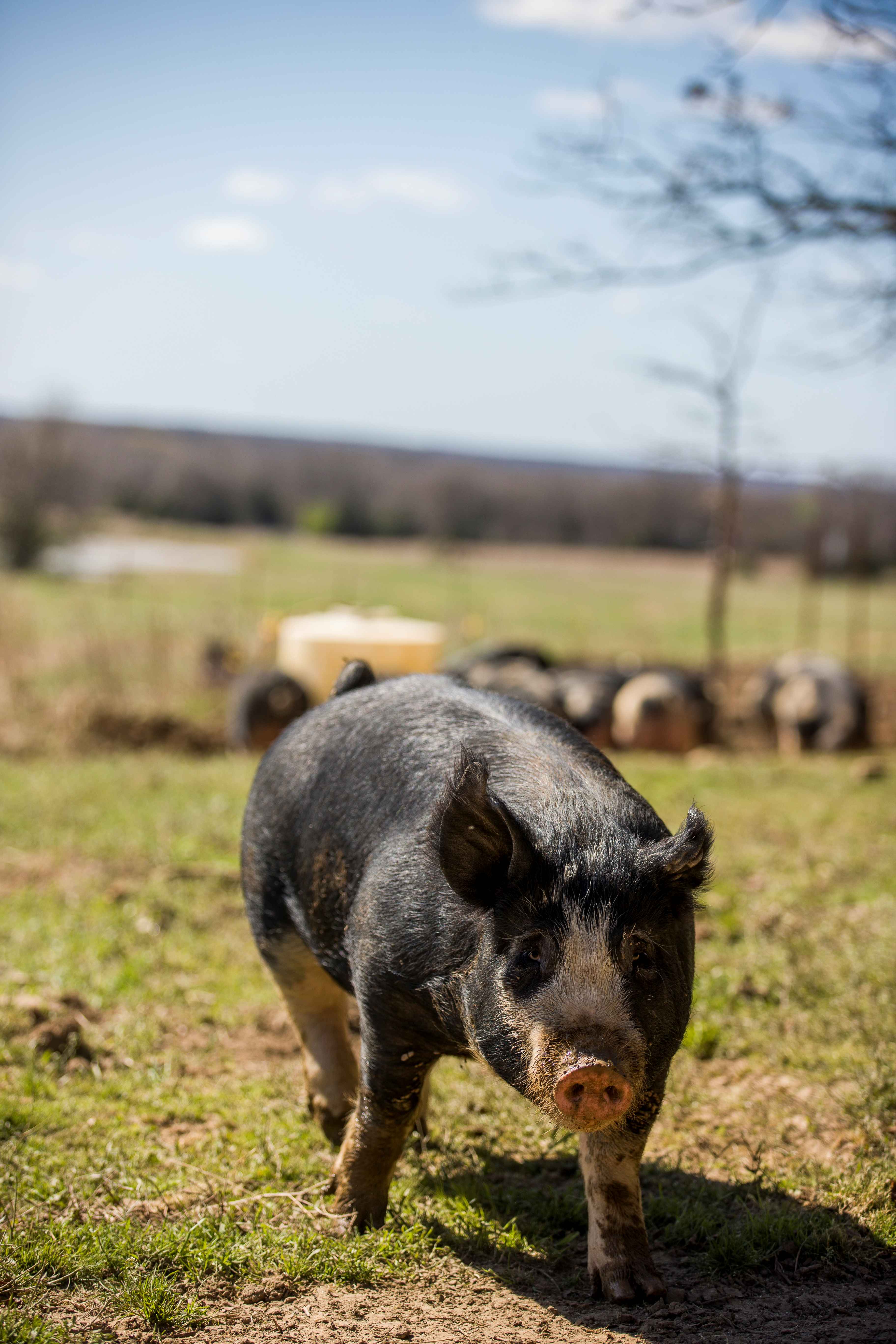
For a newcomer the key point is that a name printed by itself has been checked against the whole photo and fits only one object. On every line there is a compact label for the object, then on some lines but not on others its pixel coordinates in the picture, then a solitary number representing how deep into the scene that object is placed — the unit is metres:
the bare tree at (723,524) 13.08
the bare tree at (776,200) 5.62
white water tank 9.66
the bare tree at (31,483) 29.56
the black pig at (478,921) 2.64
